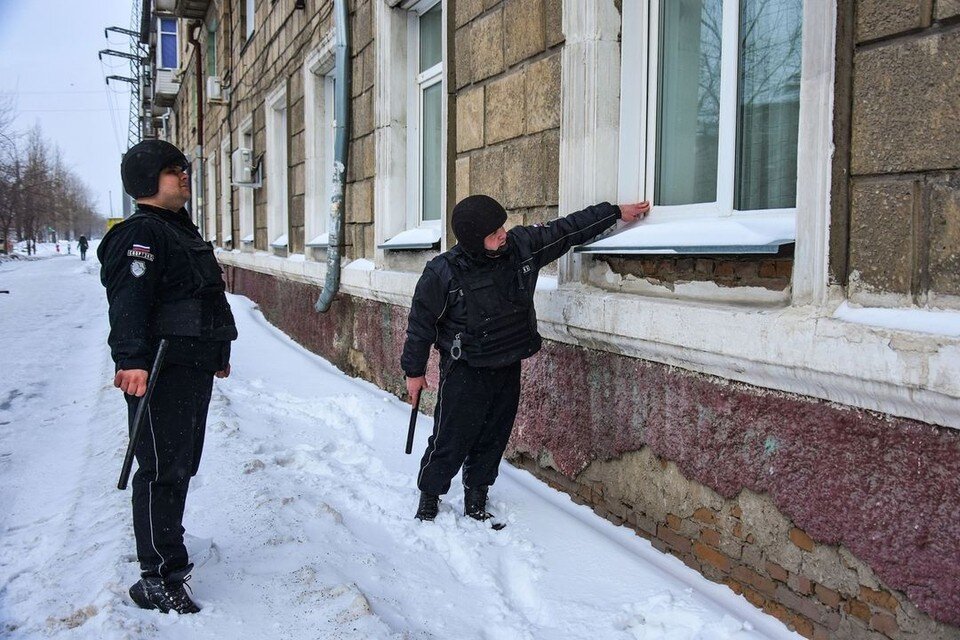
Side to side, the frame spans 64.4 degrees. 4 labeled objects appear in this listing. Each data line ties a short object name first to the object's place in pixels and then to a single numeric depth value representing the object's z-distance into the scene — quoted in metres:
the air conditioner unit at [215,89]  12.75
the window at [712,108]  2.63
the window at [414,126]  5.50
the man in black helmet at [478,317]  3.03
